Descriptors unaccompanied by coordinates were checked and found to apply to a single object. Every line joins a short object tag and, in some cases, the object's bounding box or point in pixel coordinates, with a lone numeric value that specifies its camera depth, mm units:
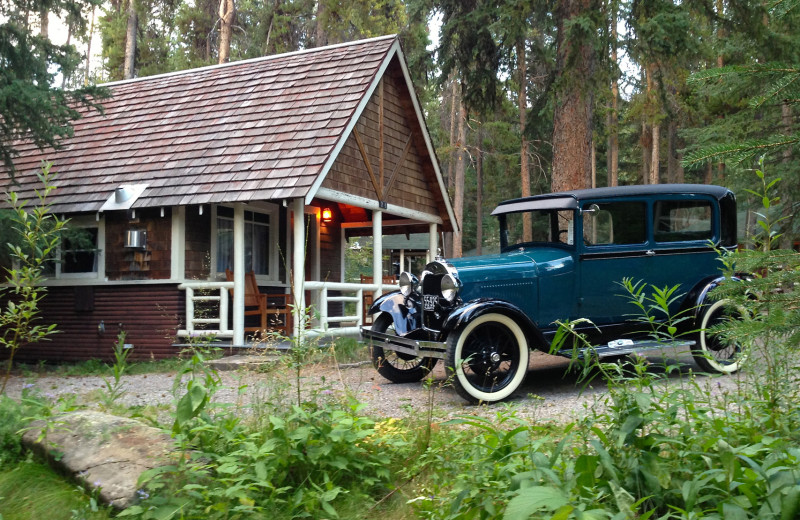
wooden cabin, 10688
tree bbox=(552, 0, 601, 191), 11758
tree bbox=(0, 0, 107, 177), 9070
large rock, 3367
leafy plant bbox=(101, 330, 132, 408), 4059
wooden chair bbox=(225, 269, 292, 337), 10938
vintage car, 6586
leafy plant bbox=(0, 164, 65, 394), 4098
